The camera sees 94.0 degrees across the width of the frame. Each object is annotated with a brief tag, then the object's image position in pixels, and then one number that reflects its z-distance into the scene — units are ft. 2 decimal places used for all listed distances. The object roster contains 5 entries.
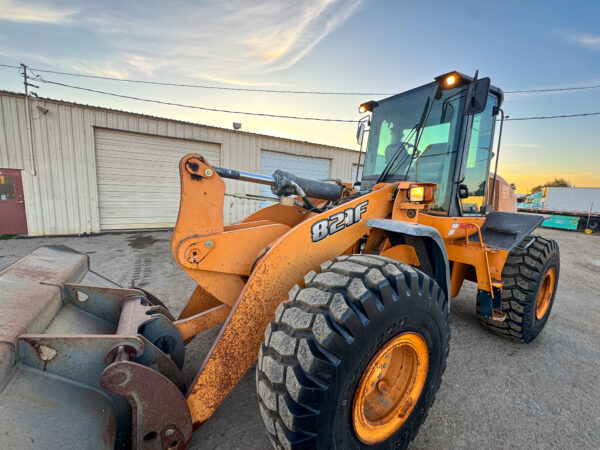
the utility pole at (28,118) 27.63
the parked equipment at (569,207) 53.83
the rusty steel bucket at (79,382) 3.77
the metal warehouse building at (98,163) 28.07
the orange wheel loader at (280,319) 4.14
